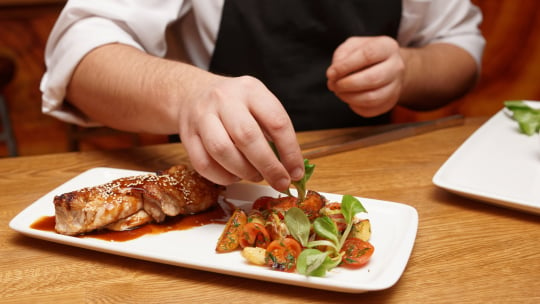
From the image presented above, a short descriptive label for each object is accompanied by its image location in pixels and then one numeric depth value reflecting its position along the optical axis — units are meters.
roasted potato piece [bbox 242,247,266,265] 0.85
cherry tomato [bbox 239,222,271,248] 0.91
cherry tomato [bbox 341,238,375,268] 0.85
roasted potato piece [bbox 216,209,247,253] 0.91
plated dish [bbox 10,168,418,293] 0.80
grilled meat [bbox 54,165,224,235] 0.96
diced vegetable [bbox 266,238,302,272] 0.83
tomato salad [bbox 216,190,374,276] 0.83
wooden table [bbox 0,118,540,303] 0.82
